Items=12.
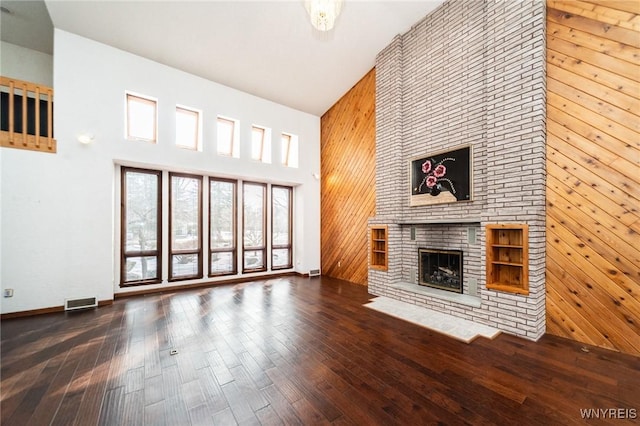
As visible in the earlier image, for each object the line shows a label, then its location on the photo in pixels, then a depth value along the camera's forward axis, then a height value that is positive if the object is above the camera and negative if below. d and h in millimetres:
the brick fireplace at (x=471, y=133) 3064 +1266
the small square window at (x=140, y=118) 4816 +1901
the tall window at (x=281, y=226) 6767 -387
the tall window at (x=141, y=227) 4906 -294
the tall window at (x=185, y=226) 5395 -313
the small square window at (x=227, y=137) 5859 +1829
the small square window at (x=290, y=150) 6859 +1767
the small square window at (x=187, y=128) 5320 +1873
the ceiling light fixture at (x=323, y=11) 3037 +2544
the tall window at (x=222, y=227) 5832 -352
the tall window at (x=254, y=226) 6285 -368
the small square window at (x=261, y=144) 6363 +1797
